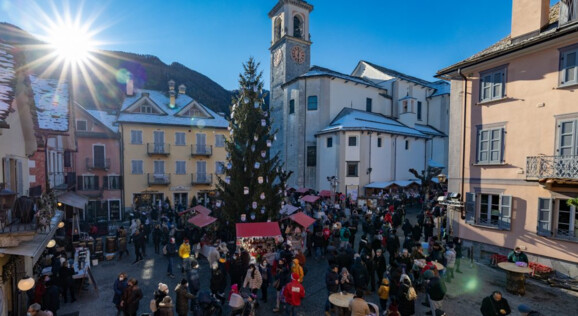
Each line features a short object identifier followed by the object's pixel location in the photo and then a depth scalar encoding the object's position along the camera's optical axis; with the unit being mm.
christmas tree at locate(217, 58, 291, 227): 16094
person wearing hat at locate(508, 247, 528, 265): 10930
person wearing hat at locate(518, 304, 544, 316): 6449
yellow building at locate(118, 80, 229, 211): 27862
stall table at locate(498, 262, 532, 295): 10594
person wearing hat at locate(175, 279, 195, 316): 8336
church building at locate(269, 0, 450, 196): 33625
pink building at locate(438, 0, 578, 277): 11812
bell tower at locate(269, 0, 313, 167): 41891
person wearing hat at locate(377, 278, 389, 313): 8516
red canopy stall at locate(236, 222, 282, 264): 13148
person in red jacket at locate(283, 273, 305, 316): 8656
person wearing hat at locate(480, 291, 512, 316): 7195
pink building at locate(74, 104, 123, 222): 26594
